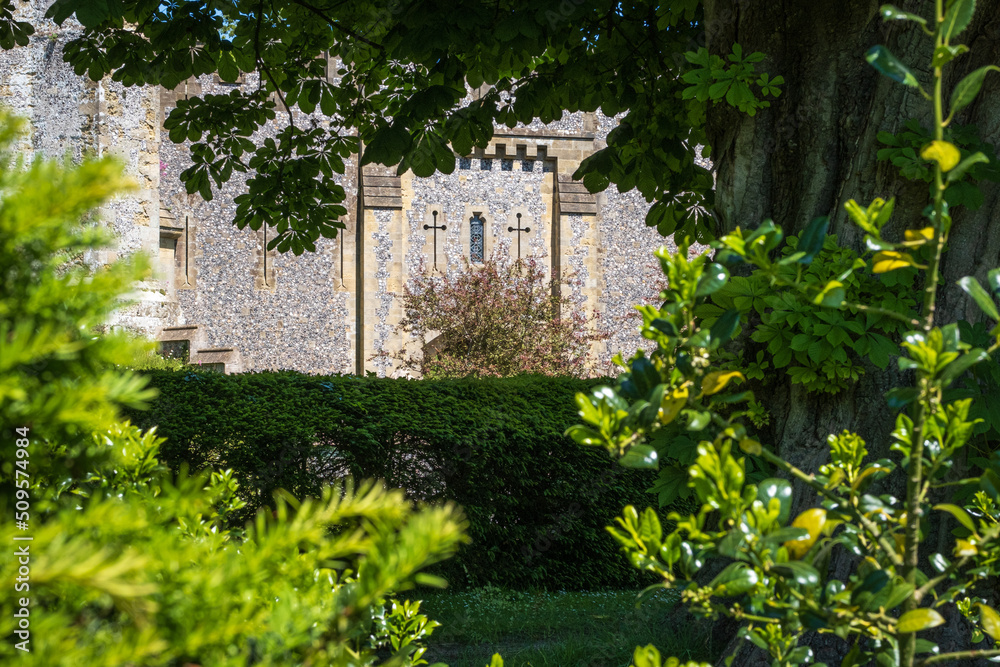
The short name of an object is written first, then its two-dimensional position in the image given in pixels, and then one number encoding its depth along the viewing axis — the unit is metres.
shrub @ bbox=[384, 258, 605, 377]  27.28
